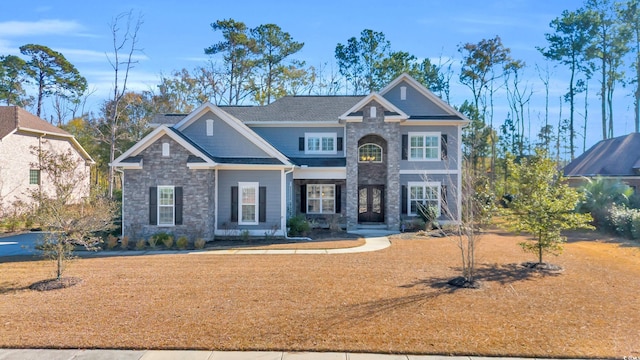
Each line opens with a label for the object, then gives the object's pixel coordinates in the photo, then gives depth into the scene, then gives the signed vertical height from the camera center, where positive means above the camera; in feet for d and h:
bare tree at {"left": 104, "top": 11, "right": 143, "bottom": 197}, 89.92 +21.96
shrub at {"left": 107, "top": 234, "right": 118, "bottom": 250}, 53.26 -6.65
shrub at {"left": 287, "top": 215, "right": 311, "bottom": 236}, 62.85 -5.60
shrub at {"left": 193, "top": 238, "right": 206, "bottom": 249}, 53.31 -6.90
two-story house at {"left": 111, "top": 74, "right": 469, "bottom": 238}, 56.65 +4.05
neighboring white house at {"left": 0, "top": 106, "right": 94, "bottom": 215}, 81.28 +9.00
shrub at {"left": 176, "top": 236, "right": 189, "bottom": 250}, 53.20 -6.79
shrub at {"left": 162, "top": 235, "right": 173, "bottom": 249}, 53.57 -6.70
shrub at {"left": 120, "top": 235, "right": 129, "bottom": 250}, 53.93 -6.86
